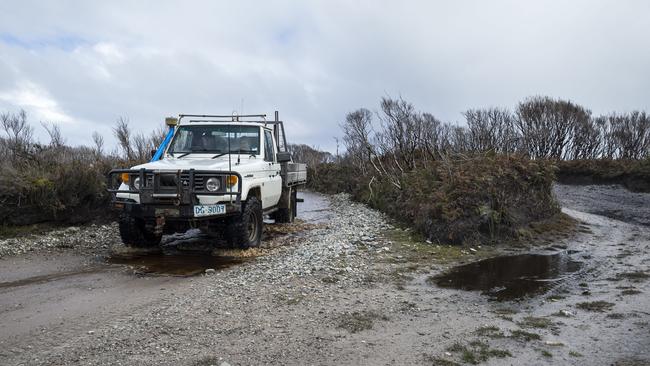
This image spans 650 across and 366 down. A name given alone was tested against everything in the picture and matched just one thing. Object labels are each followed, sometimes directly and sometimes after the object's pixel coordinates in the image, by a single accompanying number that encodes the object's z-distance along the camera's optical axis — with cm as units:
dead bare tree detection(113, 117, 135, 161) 1570
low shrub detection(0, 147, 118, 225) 933
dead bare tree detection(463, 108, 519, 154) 1625
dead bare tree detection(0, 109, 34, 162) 1211
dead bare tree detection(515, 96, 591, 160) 3105
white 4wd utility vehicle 724
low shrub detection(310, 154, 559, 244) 963
